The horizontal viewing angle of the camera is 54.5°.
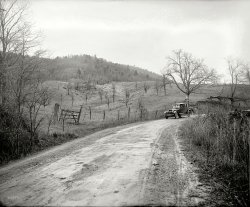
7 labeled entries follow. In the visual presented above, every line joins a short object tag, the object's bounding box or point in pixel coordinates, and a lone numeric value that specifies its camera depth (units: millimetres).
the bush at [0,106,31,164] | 10823
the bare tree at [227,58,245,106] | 57138
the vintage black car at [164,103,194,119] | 30200
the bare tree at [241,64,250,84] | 57728
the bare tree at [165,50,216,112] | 45716
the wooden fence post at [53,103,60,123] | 22553
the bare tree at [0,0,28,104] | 23892
